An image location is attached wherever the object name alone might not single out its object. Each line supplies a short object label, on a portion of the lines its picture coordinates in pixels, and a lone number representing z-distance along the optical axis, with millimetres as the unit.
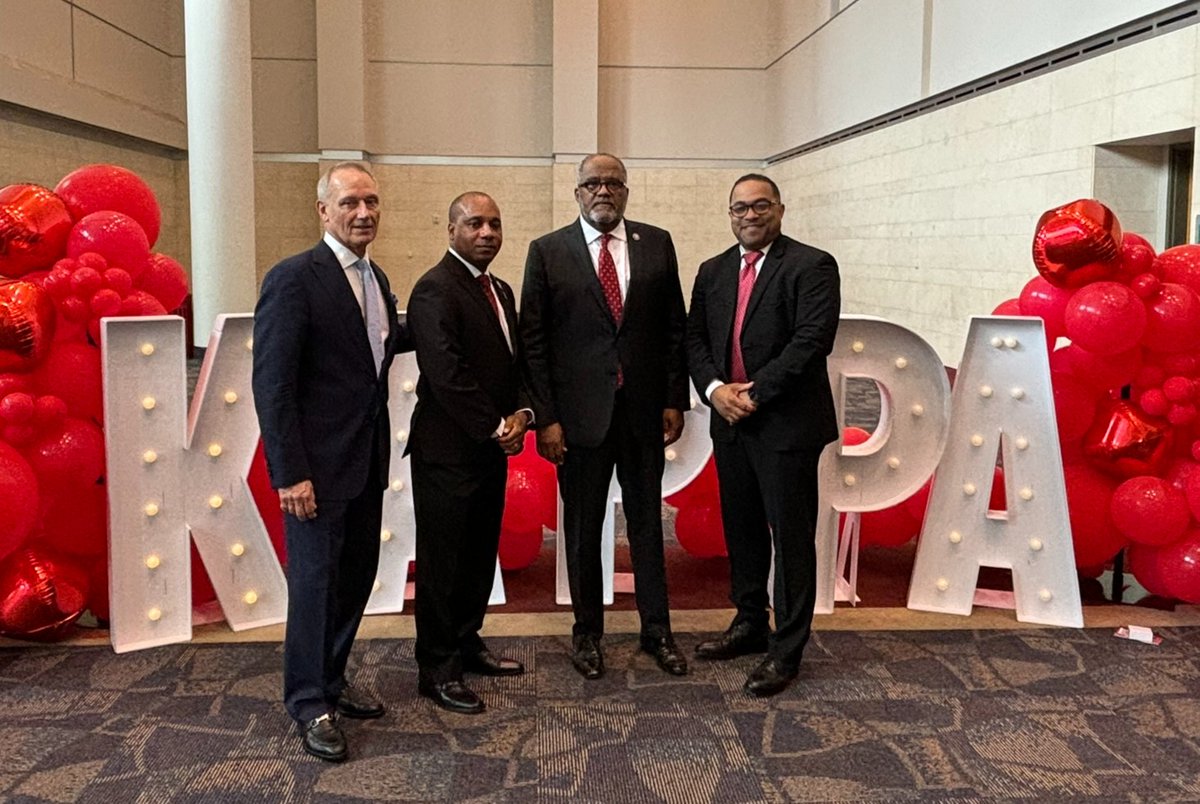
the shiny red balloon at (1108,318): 3553
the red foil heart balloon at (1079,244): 3611
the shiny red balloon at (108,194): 3613
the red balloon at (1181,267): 3768
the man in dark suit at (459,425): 2859
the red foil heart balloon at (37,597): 3322
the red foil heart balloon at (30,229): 3371
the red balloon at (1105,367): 3754
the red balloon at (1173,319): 3602
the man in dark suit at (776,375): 3066
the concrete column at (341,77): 15164
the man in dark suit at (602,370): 3121
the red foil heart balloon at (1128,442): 3721
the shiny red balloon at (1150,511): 3633
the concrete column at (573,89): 15148
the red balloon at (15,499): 3176
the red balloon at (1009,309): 4164
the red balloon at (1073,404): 3873
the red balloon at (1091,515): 3834
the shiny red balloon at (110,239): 3484
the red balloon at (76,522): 3521
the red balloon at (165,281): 3758
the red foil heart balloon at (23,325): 3225
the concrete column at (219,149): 10281
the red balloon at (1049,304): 3832
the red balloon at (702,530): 4285
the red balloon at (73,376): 3418
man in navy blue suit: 2568
